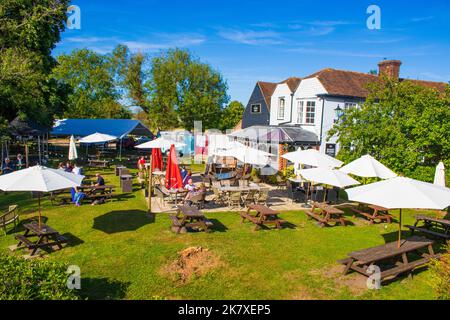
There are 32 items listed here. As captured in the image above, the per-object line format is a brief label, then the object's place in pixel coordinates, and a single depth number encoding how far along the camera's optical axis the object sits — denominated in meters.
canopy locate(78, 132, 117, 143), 23.06
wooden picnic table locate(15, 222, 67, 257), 8.84
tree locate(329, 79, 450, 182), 15.52
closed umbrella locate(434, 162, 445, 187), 13.60
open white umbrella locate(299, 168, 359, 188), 11.79
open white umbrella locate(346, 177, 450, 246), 7.67
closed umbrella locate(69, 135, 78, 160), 20.72
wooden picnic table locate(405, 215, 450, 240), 10.30
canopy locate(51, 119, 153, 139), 31.89
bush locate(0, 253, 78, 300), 4.66
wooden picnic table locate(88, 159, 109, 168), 23.48
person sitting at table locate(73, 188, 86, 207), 13.77
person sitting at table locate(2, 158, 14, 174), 19.27
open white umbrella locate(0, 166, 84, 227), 8.66
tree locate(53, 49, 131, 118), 51.97
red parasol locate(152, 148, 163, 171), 17.93
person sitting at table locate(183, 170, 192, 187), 14.50
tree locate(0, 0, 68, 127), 19.80
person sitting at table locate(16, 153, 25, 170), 20.88
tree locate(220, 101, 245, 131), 43.17
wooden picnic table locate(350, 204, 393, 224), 12.63
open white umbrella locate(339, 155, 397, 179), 12.33
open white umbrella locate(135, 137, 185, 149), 14.28
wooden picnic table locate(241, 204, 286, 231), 11.27
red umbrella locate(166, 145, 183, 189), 13.05
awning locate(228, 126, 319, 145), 22.83
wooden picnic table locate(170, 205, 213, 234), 10.62
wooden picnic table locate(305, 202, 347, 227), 12.00
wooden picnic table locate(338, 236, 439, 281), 7.40
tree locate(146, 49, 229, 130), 40.59
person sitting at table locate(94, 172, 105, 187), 15.12
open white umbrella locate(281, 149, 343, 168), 13.77
